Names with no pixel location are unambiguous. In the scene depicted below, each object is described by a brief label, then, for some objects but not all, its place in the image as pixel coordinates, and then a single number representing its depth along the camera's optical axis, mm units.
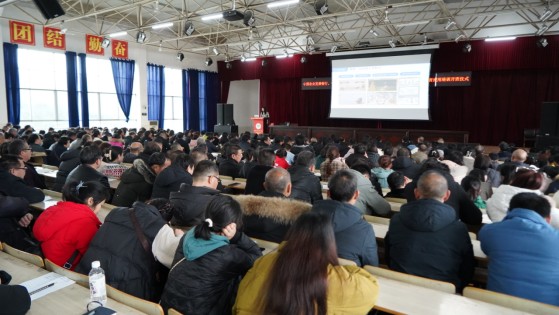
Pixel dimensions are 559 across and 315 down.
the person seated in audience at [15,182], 3622
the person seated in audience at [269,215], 2670
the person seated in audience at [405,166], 5237
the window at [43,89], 13016
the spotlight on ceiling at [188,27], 10273
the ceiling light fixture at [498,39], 11945
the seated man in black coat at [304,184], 4109
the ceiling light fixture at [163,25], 10545
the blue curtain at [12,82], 12242
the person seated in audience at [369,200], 3729
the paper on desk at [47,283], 1983
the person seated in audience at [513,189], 3133
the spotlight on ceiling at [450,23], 10883
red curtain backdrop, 12695
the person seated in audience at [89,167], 4297
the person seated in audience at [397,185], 4340
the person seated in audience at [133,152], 6637
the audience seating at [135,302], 1736
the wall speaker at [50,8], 6141
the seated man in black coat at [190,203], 2967
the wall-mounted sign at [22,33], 10930
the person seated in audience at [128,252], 2189
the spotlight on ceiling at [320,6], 8641
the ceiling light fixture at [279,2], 8320
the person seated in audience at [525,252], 2014
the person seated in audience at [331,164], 4811
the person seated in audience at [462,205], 3354
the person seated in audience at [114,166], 5574
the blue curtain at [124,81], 15370
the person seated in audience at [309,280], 1381
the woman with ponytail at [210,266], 1815
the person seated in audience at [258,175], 4473
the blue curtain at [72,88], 13867
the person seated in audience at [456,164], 5191
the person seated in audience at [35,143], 7445
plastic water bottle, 1859
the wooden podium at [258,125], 17672
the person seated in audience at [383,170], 5020
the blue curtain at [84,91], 14258
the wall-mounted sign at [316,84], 16281
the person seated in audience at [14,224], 3131
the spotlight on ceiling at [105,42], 12547
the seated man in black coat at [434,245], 2334
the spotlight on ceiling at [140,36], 10969
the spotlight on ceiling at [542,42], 11672
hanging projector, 8656
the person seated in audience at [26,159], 4965
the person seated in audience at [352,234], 2338
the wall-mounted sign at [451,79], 13625
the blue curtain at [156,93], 16844
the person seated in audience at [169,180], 4020
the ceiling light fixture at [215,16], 9142
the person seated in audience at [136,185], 4375
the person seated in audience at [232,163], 5891
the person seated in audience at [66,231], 2445
